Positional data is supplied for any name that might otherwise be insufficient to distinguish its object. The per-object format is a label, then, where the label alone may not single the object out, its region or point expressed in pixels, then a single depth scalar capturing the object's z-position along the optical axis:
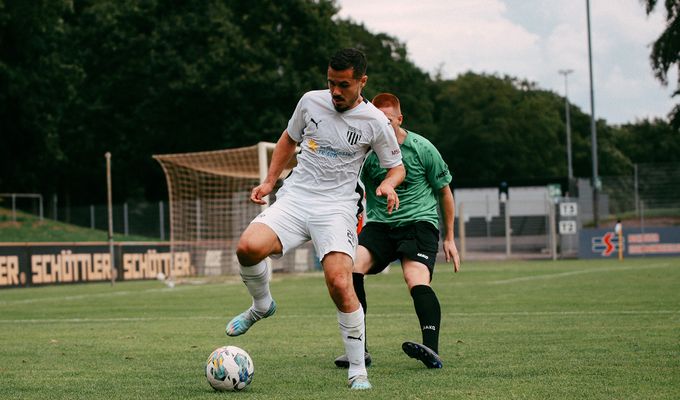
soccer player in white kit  6.60
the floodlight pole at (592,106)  48.10
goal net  29.41
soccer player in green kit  8.00
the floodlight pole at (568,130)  71.00
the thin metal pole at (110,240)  24.30
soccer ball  6.27
